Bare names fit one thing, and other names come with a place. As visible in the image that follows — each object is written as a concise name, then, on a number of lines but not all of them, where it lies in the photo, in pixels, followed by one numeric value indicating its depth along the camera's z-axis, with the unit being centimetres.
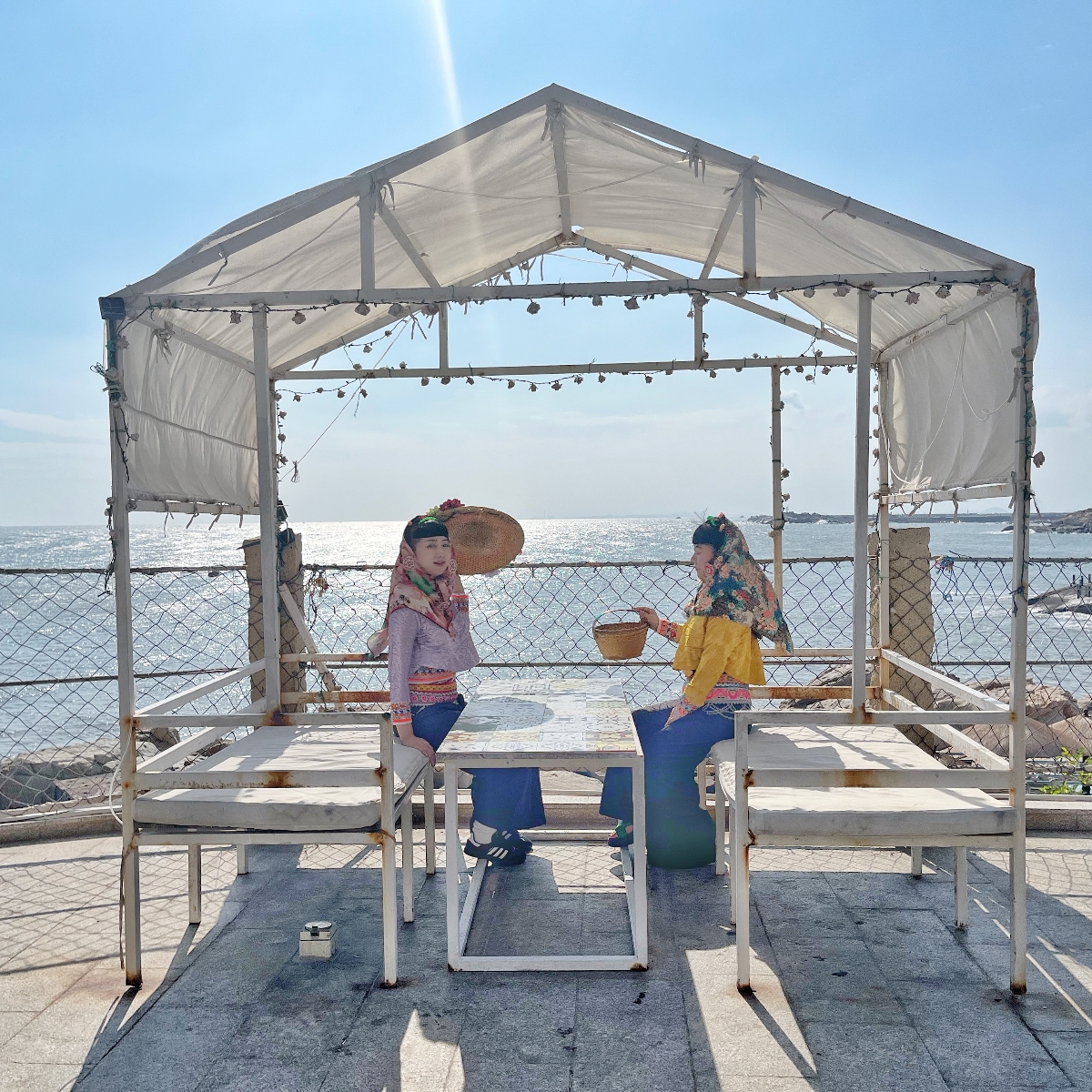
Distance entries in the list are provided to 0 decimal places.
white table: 287
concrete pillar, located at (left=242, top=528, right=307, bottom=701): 457
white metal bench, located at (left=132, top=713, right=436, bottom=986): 280
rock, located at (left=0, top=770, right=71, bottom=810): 918
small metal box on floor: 308
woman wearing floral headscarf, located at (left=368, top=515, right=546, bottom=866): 371
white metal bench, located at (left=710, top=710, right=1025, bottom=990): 275
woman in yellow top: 373
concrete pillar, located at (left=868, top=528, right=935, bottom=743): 450
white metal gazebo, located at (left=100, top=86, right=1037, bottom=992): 309
